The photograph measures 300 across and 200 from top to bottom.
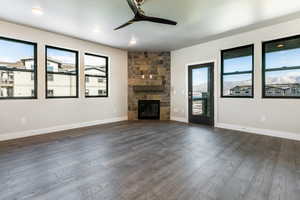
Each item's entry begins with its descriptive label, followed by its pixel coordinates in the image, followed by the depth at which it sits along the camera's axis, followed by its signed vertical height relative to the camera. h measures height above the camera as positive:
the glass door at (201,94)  5.07 +0.15
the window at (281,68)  3.54 +0.73
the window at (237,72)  4.25 +0.76
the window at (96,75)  5.09 +0.80
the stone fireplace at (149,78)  6.18 +0.81
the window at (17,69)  3.56 +0.70
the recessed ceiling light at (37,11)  2.96 +1.74
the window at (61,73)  4.29 +0.74
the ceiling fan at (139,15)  2.50 +1.43
